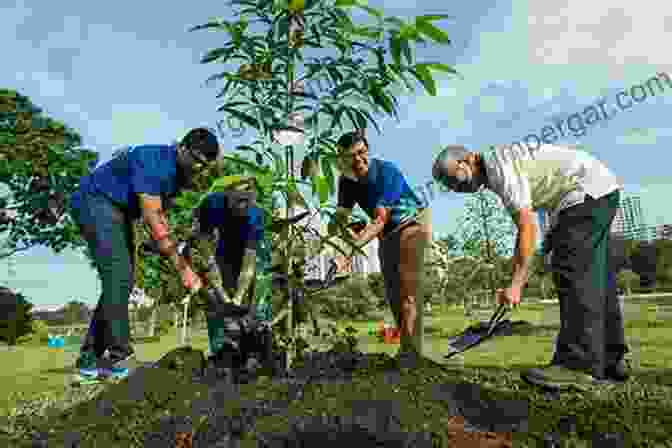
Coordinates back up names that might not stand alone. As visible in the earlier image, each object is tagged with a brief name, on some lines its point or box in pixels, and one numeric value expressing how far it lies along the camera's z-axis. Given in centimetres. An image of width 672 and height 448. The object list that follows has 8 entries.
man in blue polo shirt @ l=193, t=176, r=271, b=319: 292
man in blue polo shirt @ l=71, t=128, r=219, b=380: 338
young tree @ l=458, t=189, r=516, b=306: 1061
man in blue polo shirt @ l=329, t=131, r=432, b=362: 383
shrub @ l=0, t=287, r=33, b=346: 1986
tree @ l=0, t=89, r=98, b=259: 1919
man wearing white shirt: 296
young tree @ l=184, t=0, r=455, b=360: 267
